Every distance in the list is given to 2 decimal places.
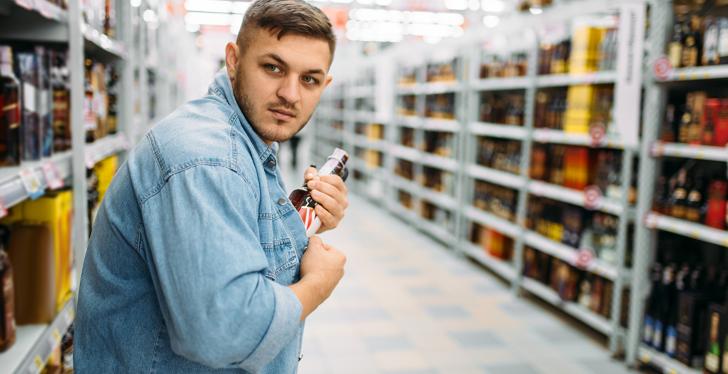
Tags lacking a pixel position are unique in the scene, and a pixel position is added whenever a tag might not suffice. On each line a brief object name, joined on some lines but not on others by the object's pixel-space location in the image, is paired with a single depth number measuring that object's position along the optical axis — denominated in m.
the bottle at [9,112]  1.55
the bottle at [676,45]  3.27
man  0.93
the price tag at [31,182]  1.45
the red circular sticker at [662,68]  3.30
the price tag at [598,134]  3.87
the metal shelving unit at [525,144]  3.59
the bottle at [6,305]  1.52
